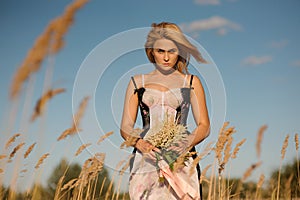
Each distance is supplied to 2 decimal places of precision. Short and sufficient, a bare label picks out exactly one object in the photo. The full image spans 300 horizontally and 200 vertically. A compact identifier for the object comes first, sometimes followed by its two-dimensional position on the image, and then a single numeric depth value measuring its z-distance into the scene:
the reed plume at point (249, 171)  2.59
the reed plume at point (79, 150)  2.62
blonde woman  2.54
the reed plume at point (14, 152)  2.12
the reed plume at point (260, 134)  2.93
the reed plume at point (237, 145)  2.77
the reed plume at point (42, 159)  2.45
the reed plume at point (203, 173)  2.48
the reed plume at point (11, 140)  2.03
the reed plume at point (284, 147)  3.19
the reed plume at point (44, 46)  1.25
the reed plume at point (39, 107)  1.42
